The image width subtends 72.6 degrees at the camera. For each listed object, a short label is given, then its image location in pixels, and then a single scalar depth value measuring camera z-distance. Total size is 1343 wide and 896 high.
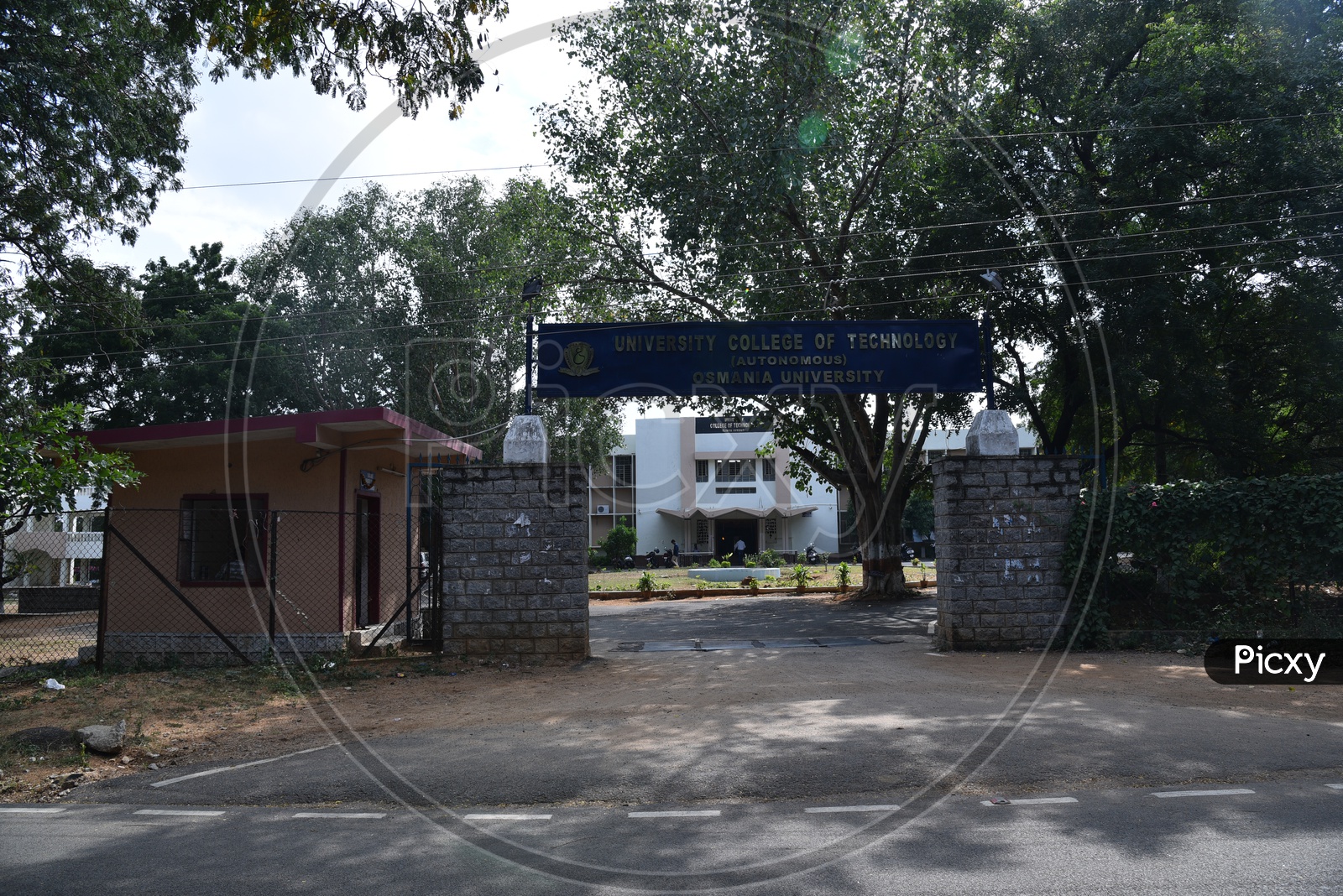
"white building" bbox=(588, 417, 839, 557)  46.25
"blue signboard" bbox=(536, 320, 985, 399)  13.09
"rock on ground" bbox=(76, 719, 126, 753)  7.33
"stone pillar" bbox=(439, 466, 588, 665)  12.06
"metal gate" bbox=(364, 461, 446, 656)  12.62
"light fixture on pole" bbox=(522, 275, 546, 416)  13.12
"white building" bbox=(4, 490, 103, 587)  28.52
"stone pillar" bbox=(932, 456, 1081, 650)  12.08
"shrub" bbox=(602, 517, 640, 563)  44.47
